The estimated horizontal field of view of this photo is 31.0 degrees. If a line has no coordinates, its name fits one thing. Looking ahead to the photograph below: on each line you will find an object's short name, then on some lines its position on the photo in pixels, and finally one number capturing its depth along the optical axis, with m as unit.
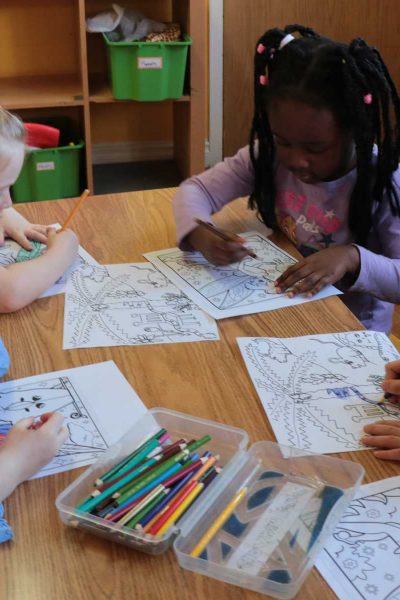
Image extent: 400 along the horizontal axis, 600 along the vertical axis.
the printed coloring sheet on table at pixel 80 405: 0.82
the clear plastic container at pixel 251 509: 0.66
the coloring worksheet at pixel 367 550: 0.64
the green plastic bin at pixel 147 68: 2.72
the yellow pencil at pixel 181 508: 0.68
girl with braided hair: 1.19
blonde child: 1.09
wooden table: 0.65
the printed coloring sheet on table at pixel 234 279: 1.14
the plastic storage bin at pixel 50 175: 2.81
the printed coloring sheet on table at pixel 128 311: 1.05
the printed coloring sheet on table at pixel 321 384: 0.85
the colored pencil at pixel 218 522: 0.67
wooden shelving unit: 2.86
